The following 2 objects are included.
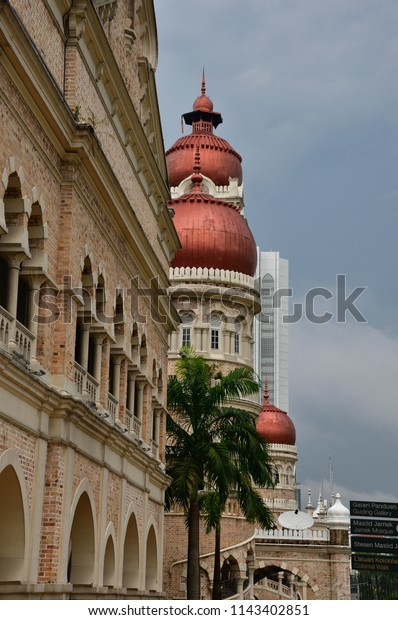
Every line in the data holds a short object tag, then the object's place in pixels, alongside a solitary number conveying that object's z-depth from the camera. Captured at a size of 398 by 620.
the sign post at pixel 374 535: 35.59
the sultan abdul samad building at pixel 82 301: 15.05
